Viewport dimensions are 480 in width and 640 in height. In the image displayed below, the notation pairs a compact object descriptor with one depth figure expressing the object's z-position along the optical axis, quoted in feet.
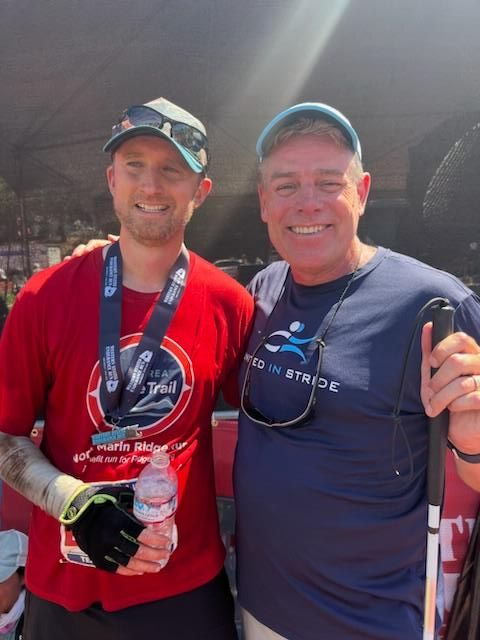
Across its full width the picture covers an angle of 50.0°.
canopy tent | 7.43
